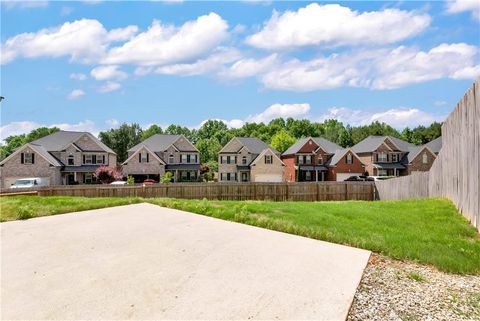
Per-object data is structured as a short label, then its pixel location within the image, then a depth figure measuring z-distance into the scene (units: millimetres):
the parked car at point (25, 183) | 35541
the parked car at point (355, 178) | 49912
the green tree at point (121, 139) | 75688
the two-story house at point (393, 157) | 56688
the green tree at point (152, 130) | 99988
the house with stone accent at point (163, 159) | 50875
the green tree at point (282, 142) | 77875
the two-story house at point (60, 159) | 46438
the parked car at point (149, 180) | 47728
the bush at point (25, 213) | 13758
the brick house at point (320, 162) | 55969
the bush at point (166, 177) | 44969
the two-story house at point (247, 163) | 55031
